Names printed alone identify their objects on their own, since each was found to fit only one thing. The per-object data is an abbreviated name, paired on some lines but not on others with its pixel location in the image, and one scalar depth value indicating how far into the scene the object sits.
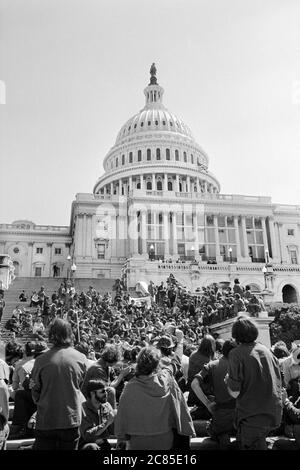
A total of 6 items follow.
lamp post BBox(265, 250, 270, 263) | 66.69
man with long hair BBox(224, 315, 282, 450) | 5.79
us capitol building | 59.34
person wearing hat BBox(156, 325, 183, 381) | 8.35
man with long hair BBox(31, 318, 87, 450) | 5.60
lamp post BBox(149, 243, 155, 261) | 67.62
